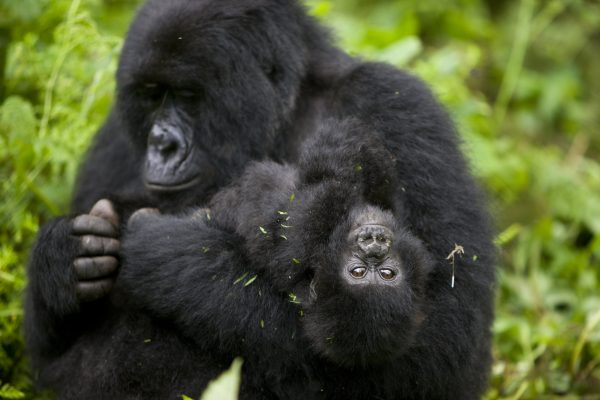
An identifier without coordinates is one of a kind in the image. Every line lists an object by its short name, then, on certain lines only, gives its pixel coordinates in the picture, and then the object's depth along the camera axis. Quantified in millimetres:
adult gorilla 5828
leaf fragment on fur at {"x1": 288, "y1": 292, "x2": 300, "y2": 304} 5936
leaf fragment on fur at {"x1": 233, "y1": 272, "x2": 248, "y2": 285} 6262
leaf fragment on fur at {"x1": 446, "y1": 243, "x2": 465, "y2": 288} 6301
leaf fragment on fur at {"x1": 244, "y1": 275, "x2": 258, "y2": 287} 6246
